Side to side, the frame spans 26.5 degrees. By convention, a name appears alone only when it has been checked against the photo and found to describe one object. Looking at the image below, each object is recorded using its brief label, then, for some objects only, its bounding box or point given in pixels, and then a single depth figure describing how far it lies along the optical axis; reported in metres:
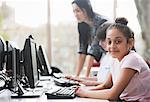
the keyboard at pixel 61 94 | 1.87
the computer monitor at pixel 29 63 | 1.92
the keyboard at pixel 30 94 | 1.92
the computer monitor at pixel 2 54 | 2.05
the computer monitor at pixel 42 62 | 3.04
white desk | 1.65
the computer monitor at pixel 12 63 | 1.86
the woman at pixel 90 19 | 3.19
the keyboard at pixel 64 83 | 2.47
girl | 1.85
